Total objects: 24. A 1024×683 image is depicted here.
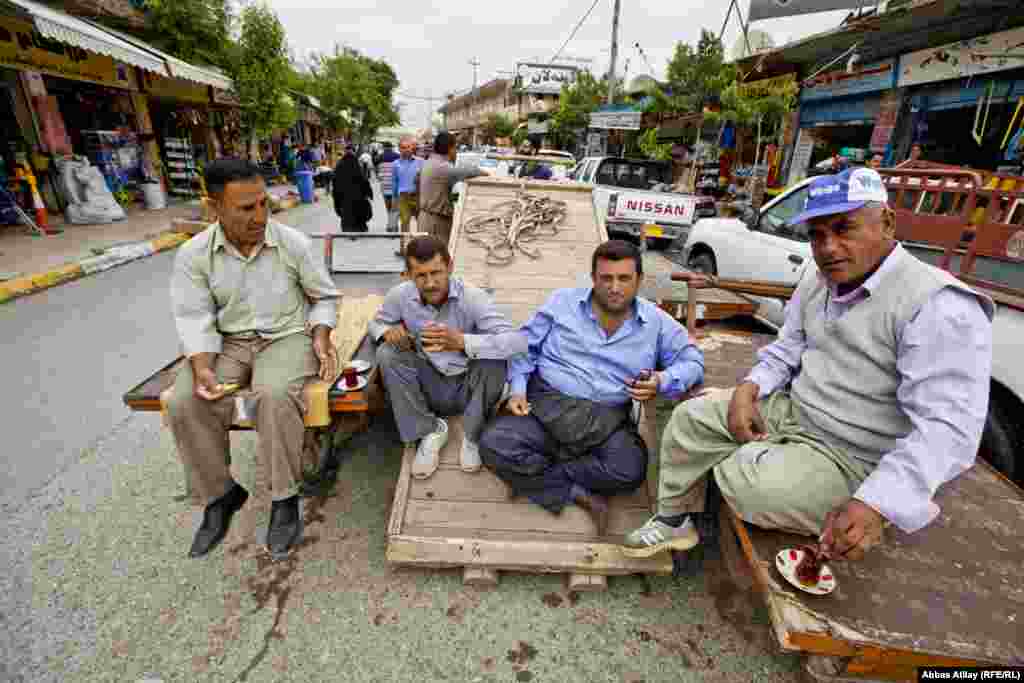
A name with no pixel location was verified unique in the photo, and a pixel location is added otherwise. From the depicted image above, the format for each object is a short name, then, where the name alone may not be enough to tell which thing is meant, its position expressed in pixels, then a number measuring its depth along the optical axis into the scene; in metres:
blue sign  9.29
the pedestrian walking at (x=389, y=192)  7.88
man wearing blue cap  1.48
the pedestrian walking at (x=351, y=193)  7.45
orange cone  8.72
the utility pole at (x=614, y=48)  14.88
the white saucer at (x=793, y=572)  1.54
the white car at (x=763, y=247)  4.34
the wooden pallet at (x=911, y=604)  1.45
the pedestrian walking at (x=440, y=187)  5.46
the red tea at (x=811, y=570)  1.55
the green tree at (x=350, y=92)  27.97
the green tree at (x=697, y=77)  13.44
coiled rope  4.31
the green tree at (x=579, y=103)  23.78
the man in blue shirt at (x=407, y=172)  6.98
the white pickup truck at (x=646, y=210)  8.16
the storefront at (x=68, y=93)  7.61
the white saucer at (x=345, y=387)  2.46
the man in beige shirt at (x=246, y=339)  2.28
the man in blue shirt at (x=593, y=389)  2.34
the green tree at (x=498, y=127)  41.94
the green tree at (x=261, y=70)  13.00
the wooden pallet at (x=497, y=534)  2.12
